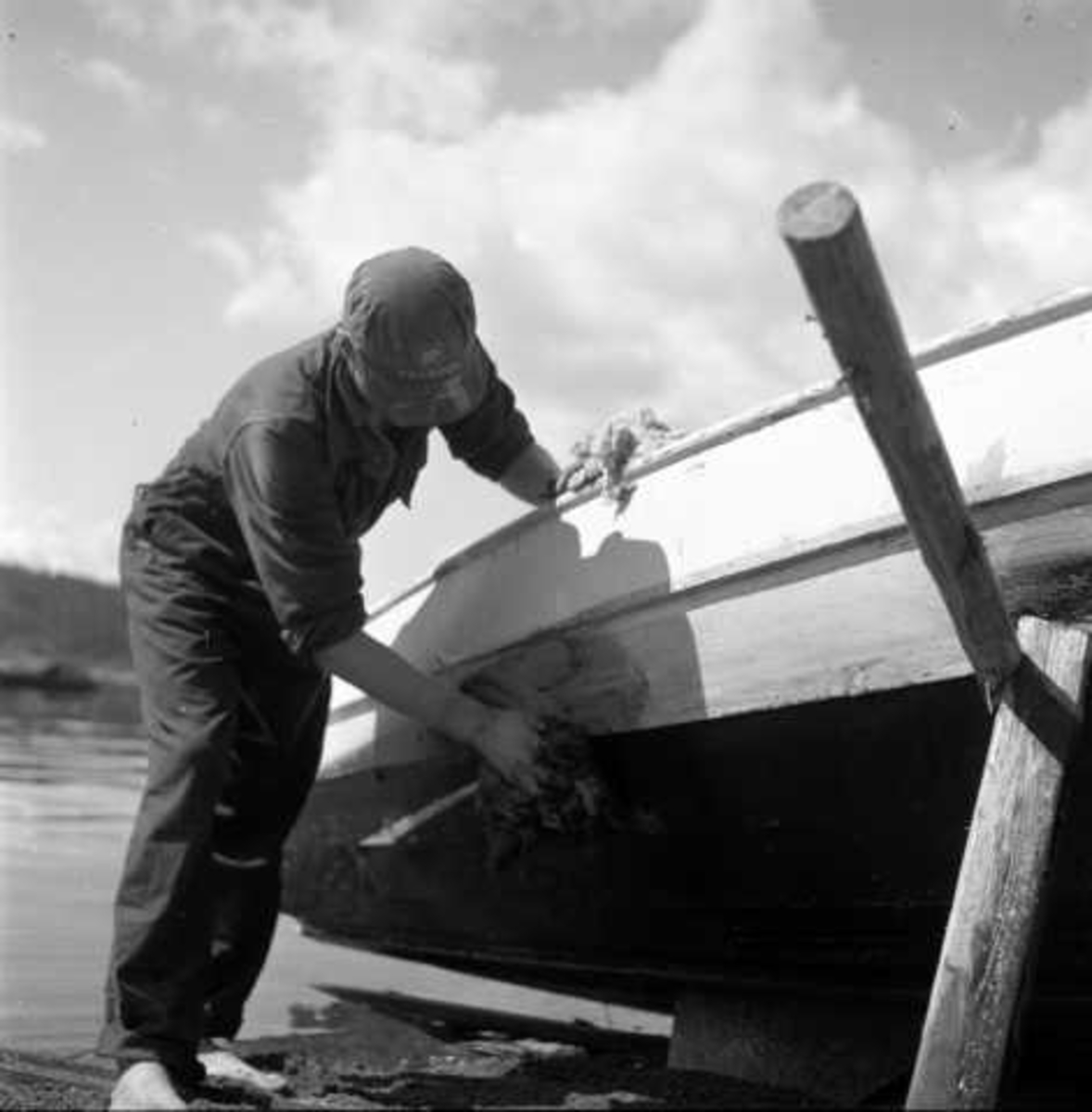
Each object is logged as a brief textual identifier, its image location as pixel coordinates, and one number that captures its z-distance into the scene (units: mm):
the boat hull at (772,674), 3250
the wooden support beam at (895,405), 2324
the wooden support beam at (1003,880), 2900
